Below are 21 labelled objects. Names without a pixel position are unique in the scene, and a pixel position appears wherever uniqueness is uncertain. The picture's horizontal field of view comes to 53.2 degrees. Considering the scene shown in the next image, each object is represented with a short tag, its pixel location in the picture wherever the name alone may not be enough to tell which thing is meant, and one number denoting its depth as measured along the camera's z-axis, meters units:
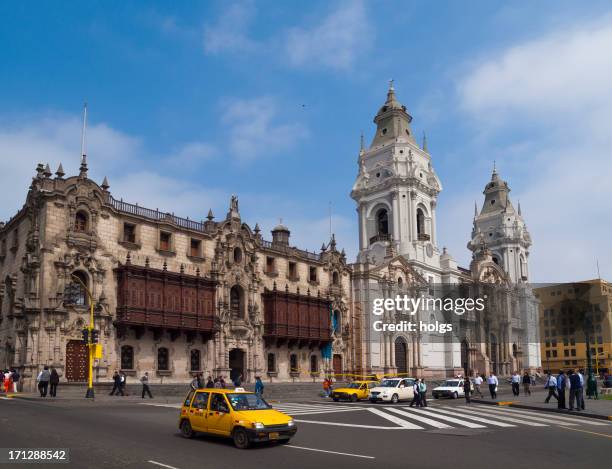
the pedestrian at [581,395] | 25.92
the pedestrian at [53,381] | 30.02
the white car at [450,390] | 37.84
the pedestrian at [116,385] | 32.56
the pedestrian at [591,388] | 34.42
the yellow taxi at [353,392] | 36.25
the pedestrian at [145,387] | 32.12
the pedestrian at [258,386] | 32.94
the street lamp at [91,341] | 30.17
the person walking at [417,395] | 30.42
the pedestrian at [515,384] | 37.44
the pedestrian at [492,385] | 34.81
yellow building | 44.78
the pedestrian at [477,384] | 36.66
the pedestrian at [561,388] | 26.95
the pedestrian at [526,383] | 38.47
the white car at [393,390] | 34.09
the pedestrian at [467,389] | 33.03
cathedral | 37.38
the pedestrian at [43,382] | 30.36
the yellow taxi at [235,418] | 14.84
